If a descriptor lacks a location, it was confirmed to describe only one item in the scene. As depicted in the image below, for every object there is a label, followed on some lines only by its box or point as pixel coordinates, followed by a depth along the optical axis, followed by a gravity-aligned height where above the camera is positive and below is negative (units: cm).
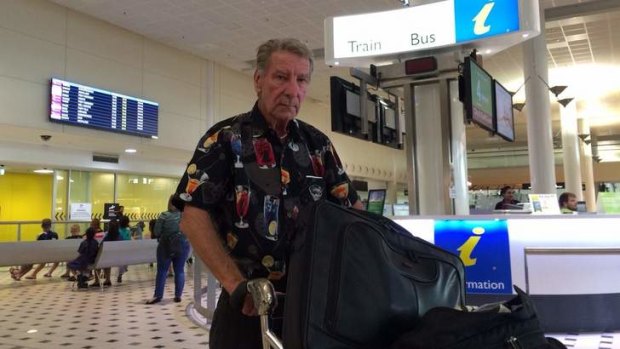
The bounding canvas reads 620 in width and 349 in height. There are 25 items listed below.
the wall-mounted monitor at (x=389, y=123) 517 +88
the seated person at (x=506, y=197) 788 +14
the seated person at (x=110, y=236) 911 -43
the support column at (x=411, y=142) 528 +68
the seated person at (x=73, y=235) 1034 -46
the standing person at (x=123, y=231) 977 -37
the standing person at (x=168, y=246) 686 -48
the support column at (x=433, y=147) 515 +61
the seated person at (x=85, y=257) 857 -76
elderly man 124 +5
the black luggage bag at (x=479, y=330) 76 -19
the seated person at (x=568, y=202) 724 +4
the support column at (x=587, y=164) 1861 +162
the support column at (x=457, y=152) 516 +56
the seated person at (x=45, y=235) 988 -43
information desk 441 -48
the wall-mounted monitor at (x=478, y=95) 409 +95
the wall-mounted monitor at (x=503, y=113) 483 +95
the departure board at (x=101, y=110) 874 +191
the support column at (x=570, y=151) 1366 +146
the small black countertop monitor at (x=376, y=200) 717 +11
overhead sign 433 +163
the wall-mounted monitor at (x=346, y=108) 457 +93
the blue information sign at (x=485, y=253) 444 -41
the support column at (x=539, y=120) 866 +149
